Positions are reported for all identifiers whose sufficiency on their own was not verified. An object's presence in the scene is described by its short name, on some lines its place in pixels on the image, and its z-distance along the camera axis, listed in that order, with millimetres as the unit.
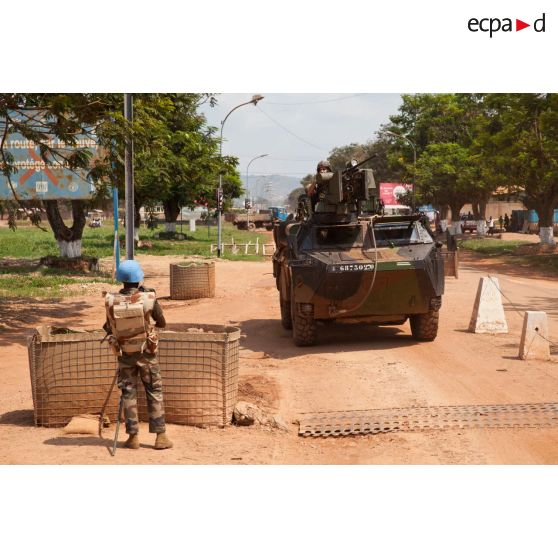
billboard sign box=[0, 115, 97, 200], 25875
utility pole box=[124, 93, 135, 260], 15632
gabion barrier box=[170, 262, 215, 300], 20328
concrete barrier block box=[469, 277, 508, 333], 13891
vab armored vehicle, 12375
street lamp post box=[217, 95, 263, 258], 36938
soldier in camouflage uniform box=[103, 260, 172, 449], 6902
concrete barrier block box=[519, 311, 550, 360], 11398
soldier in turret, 13734
